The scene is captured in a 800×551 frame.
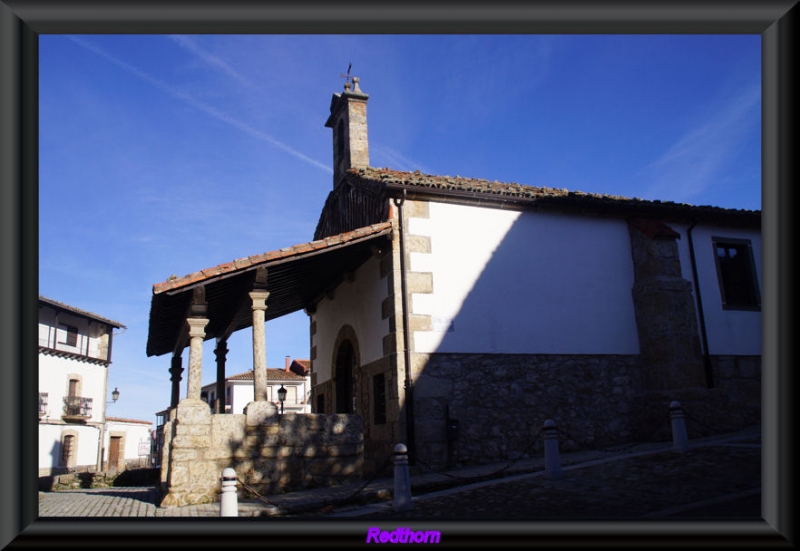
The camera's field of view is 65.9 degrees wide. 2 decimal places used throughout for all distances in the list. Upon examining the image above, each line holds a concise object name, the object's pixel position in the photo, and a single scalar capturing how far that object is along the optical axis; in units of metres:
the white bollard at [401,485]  7.05
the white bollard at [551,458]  7.95
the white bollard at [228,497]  5.71
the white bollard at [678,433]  8.93
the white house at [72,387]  26.42
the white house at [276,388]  39.25
